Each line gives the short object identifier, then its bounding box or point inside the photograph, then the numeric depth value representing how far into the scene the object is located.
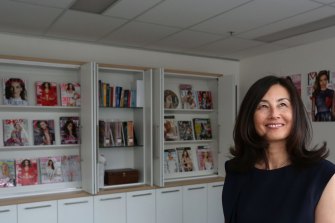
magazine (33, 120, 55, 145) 3.76
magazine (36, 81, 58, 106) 3.75
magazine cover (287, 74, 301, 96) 4.30
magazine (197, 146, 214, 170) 4.79
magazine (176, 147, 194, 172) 4.63
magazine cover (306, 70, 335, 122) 3.92
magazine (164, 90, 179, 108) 4.49
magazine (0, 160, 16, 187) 3.58
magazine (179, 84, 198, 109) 4.68
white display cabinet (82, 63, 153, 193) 3.93
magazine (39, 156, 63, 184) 3.80
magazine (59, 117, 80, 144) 3.88
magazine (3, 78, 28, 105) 3.55
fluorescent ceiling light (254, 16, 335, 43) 3.34
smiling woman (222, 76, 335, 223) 1.15
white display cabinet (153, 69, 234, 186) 4.51
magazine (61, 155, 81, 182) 3.91
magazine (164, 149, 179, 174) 4.48
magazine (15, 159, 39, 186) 3.68
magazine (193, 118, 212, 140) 4.74
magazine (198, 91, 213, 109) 4.76
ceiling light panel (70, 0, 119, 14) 2.80
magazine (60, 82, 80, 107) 3.85
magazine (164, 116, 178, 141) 4.48
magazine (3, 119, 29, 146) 3.59
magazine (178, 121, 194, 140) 4.62
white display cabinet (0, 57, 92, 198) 3.58
